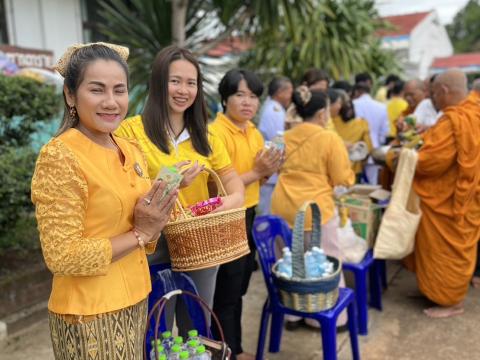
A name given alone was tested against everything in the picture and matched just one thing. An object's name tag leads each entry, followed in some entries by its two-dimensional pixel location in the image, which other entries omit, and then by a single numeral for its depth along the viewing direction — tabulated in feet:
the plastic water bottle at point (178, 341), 5.43
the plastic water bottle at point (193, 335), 5.59
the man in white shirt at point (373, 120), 18.31
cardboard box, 11.27
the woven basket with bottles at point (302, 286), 7.68
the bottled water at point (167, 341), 5.44
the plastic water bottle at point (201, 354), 5.20
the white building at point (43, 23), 19.65
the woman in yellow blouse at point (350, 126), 15.89
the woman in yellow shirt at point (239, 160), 8.20
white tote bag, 11.00
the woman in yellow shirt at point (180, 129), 6.40
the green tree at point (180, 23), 18.93
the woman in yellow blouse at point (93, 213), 4.10
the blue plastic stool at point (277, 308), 8.11
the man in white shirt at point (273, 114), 14.14
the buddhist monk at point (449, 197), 10.66
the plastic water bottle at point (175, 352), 5.16
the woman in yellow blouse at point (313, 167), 9.71
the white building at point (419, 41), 88.89
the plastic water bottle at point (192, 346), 5.27
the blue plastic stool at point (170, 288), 6.34
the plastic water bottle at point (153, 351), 5.38
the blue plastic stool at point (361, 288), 10.36
